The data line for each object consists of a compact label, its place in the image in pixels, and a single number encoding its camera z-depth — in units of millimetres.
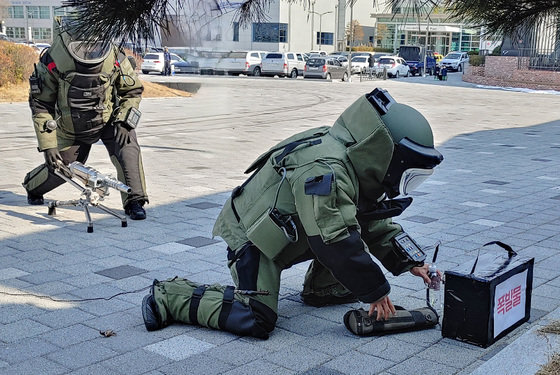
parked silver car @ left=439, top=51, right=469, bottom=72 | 49250
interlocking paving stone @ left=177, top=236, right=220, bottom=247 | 5887
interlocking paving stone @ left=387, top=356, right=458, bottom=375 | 3514
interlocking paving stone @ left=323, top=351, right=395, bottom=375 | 3527
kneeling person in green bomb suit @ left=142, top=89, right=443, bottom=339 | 3512
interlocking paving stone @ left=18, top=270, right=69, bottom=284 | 4879
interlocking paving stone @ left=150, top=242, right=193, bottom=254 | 5652
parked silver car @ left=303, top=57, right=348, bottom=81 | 37406
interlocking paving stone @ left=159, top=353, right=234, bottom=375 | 3484
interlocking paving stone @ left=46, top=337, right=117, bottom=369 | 3561
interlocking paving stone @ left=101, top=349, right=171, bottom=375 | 3494
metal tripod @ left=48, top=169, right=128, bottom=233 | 6352
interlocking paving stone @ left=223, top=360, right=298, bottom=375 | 3484
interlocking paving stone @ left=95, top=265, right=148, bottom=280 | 5008
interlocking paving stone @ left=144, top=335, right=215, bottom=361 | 3680
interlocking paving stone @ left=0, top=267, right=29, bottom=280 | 4942
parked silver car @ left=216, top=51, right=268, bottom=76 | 37750
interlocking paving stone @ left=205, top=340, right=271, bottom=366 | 3633
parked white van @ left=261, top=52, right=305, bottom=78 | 39656
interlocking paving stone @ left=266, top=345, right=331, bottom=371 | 3574
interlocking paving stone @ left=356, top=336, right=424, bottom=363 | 3703
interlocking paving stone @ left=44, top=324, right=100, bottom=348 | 3834
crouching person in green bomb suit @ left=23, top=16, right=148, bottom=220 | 6371
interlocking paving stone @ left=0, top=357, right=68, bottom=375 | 3441
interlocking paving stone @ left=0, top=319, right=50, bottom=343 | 3883
